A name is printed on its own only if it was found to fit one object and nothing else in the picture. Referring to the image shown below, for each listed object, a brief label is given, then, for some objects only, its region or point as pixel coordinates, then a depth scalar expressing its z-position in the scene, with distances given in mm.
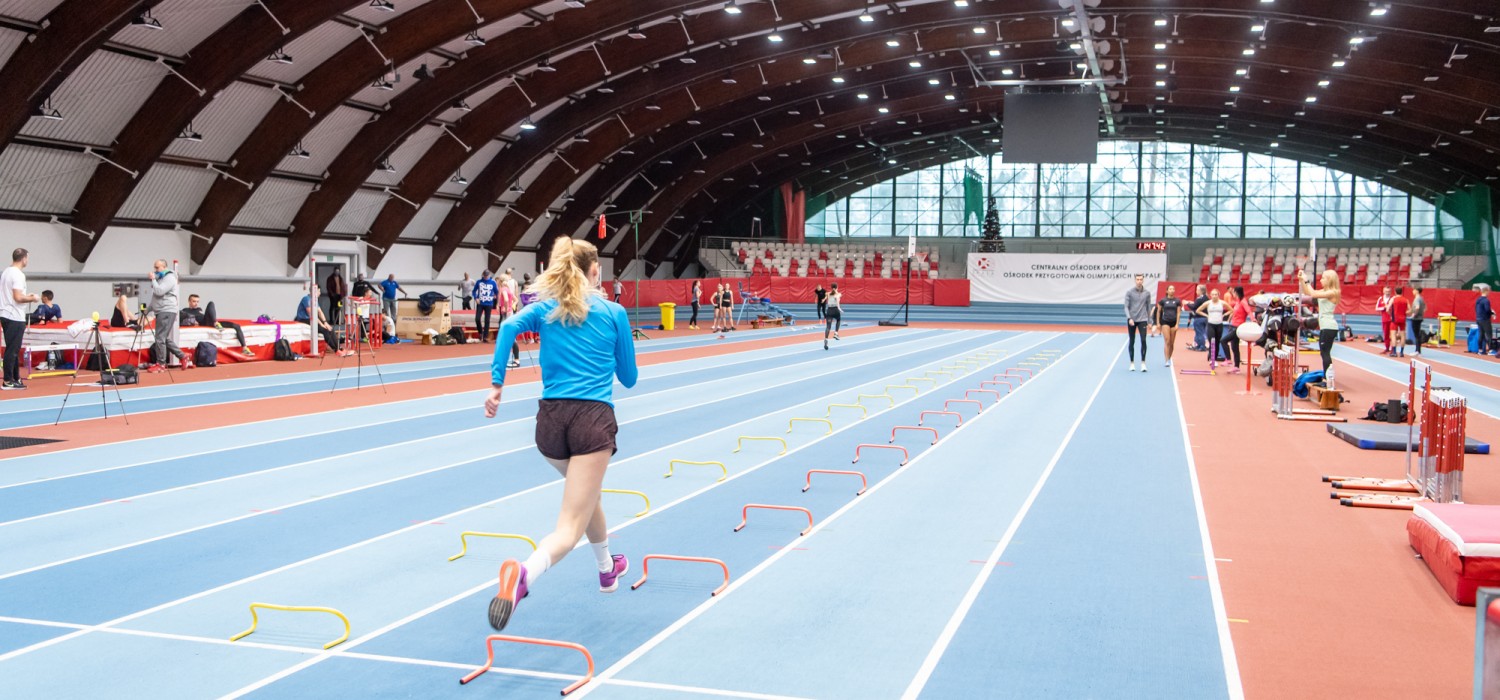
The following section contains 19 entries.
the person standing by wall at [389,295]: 28405
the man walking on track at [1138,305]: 19266
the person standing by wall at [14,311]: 14039
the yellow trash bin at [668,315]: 35750
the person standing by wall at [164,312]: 17250
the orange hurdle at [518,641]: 4266
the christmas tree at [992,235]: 47250
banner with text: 43438
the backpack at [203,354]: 19578
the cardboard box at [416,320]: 28406
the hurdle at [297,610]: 4730
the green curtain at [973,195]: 48862
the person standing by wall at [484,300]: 27219
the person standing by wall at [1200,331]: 24672
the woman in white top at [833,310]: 25453
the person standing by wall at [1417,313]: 27797
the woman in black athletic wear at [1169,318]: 19594
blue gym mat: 10438
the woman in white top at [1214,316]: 20000
